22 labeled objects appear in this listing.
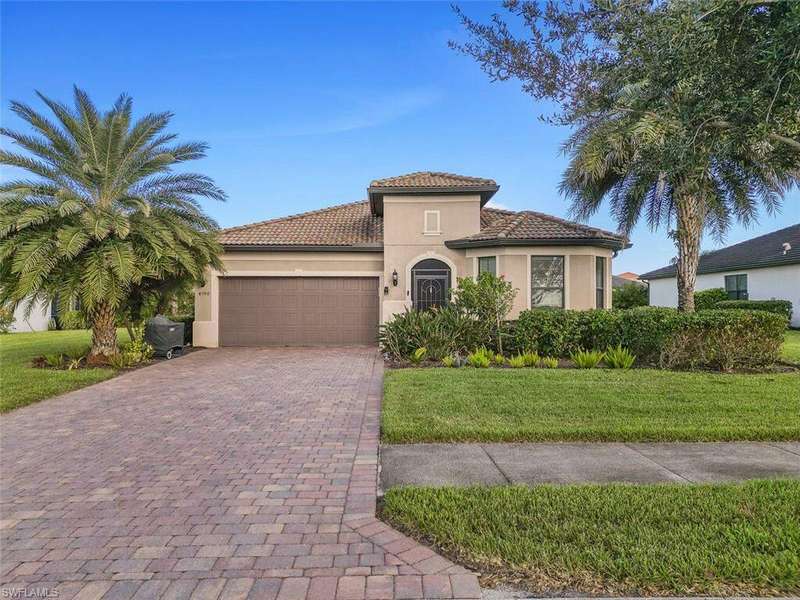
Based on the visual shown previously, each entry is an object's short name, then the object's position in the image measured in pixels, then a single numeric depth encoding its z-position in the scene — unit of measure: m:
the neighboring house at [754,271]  22.44
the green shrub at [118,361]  10.91
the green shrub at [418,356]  11.06
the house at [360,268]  15.20
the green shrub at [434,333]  11.51
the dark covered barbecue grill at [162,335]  12.77
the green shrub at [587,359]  10.16
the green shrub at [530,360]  10.68
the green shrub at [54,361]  11.00
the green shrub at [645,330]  10.23
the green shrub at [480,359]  10.47
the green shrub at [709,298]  24.54
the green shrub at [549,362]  10.24
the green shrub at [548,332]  11.40
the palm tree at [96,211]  10.01
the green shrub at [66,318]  10.04
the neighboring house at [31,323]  22.97
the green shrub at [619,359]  10.06
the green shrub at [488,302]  11.57
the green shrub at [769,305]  20.59
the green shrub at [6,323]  21.05
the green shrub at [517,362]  10.43
